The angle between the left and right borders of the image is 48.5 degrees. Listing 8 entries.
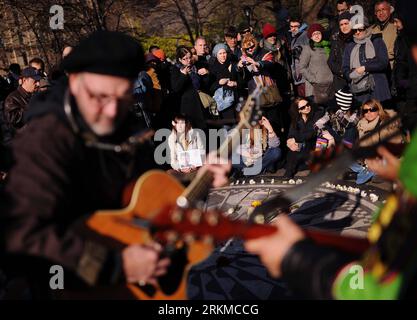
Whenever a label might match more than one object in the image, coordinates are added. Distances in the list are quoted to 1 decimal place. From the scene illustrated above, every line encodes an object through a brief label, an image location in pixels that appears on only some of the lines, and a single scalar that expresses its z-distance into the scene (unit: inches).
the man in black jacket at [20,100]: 279.0
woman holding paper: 282.4
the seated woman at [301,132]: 292.7
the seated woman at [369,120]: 260.2
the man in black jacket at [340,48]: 328.8
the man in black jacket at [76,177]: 81.8
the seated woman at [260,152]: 296.4
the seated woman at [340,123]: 280.4
